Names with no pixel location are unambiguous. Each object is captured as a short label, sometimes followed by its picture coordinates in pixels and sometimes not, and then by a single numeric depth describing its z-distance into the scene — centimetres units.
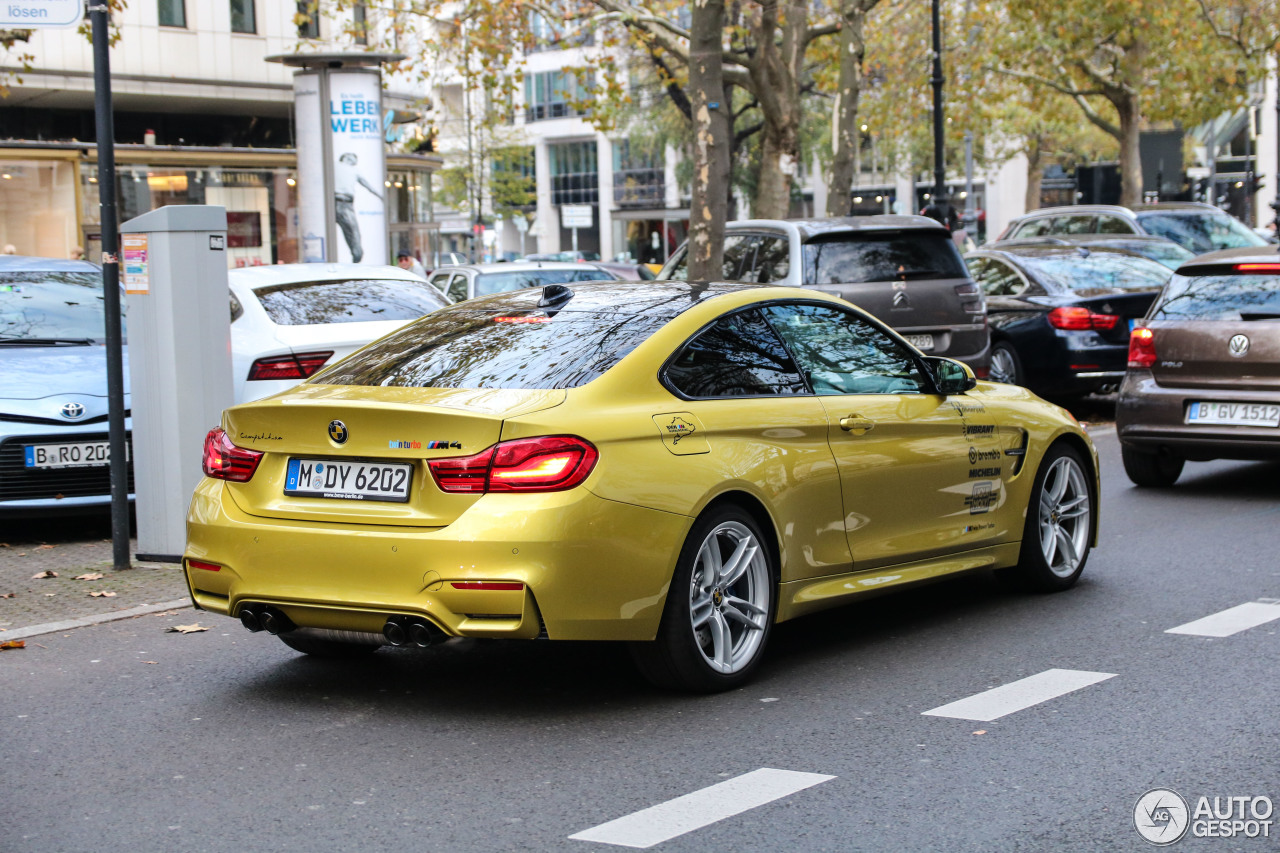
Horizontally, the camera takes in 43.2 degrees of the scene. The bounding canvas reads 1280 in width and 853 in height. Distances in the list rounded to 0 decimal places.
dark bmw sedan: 1477
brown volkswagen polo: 997
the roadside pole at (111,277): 824
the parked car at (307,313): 975
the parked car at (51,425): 905
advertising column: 2166
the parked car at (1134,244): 1677
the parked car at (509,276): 1855
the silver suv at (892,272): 1316
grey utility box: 834
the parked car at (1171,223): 2262
